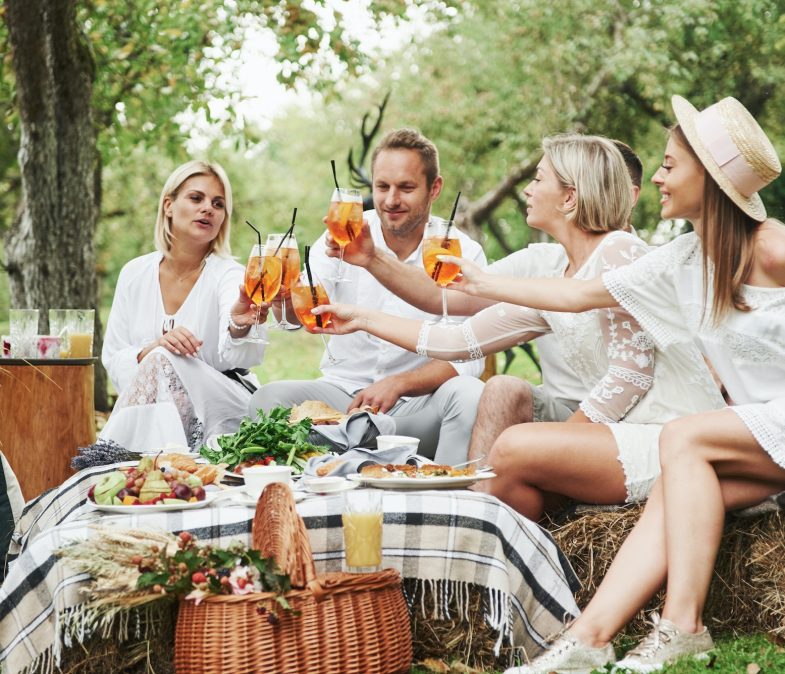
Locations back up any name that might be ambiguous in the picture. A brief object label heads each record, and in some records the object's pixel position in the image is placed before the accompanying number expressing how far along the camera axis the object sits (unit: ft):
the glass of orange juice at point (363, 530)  9.16
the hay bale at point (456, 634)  10.11
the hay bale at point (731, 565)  10.85
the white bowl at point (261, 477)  10.17
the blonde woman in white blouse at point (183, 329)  14.88
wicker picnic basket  8.52
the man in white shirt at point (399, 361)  14.60
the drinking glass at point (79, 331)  16.21
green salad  11.43
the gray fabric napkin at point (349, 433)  12.28
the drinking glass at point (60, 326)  16.14
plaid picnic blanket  9.23
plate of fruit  9.73
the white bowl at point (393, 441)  11.60
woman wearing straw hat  9.45
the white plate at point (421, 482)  10.17
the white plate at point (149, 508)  9.61
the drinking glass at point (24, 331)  15.81
